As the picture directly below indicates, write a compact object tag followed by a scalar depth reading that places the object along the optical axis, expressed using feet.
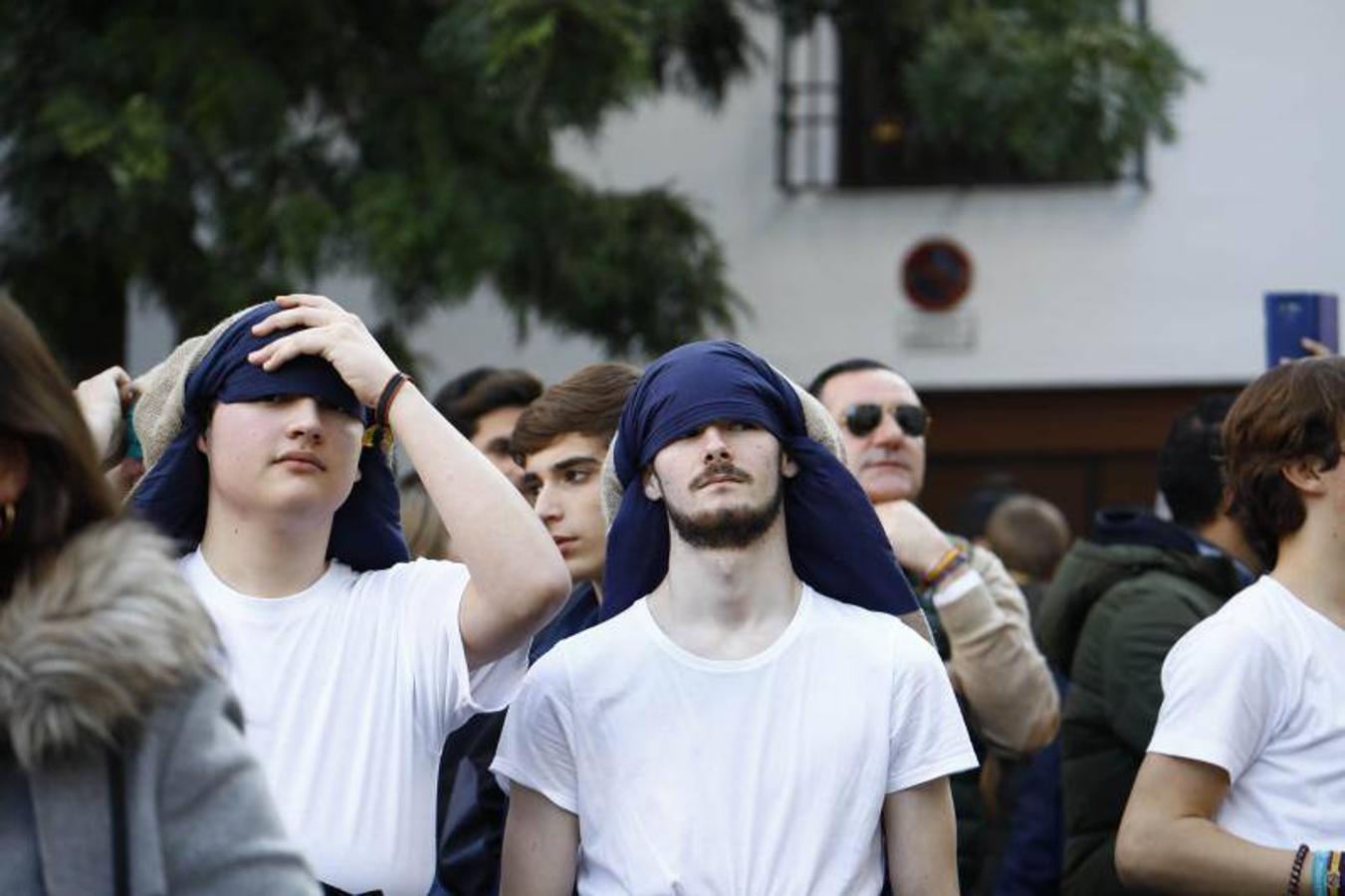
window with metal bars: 50.16
